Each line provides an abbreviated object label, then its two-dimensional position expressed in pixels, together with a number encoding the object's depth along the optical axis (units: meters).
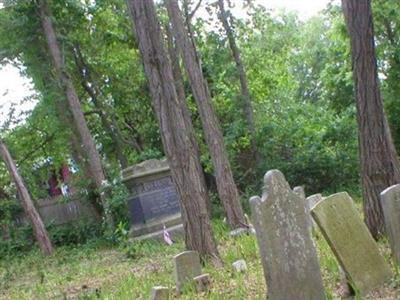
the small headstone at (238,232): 10.99
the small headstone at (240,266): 6.91
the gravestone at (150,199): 15.61
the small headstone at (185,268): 6.58
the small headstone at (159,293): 5.91
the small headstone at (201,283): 6.40
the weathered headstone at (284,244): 4.79
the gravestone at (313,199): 8.16
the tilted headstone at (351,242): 4.95
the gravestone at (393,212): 5.13
